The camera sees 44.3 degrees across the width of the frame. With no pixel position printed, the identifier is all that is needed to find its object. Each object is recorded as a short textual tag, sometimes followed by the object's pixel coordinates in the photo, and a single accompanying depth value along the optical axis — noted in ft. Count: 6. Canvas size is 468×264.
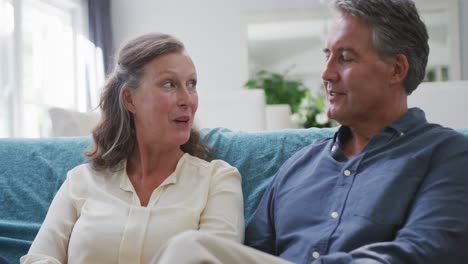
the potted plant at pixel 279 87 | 18.41
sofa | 5.46
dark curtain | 19.53
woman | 4.59
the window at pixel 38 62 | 15.07
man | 3.67
